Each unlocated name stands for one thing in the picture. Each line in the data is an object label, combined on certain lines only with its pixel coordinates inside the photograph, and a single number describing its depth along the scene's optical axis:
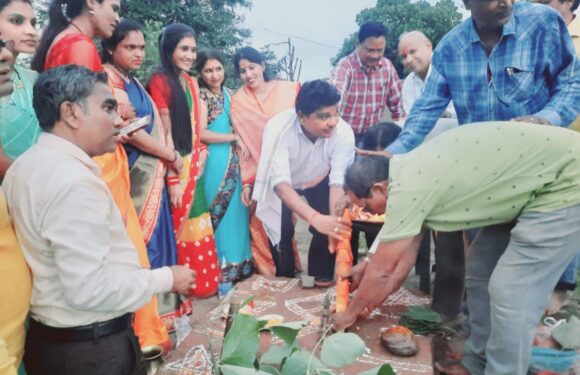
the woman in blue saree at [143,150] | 3.06
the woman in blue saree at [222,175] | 4.12
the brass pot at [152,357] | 2.51
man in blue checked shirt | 2.63
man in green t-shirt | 2.13
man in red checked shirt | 4.75
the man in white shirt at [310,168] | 3.40
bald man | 4.50
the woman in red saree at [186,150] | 3.54
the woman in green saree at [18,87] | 2.22
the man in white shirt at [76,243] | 1.48
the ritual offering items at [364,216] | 3.49
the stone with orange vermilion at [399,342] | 2.39
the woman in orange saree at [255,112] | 4.32
